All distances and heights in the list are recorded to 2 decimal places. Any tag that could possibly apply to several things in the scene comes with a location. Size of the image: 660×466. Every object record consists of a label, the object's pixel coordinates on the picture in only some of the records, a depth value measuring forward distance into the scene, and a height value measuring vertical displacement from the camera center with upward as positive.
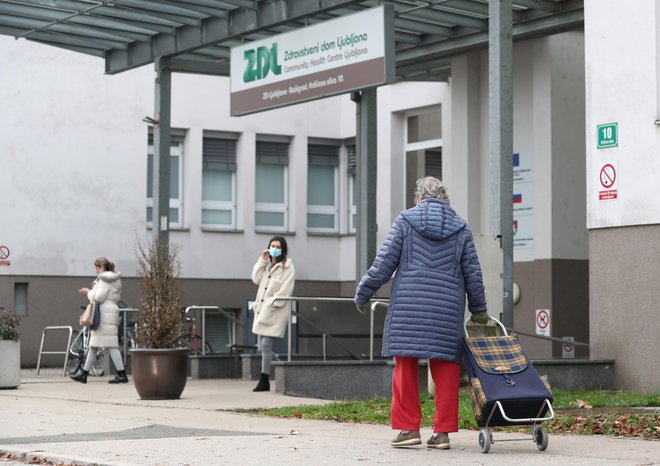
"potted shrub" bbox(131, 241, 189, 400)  15.88 -0.68
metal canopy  19.48 +3.58
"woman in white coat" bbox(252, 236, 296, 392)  17.03 -0.30
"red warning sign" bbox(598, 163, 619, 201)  15.89 +1.04
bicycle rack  23.25 -1.18
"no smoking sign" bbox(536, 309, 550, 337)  21.50 -0.67
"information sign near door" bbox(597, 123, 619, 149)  15.88 +1.55
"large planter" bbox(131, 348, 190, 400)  15.87 -1.05
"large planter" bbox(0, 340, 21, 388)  18.34 -1.08
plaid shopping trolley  9.30 -0.73
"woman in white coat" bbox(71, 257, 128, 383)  20.16 -0.53
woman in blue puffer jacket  9.71 -0.17
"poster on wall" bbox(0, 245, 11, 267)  26.86 +0.40
